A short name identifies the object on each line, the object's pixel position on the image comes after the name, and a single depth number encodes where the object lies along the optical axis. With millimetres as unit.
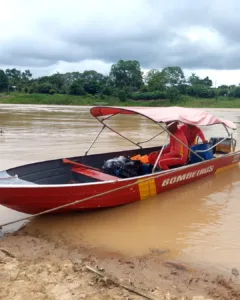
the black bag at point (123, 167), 7074
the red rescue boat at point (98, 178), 5258
